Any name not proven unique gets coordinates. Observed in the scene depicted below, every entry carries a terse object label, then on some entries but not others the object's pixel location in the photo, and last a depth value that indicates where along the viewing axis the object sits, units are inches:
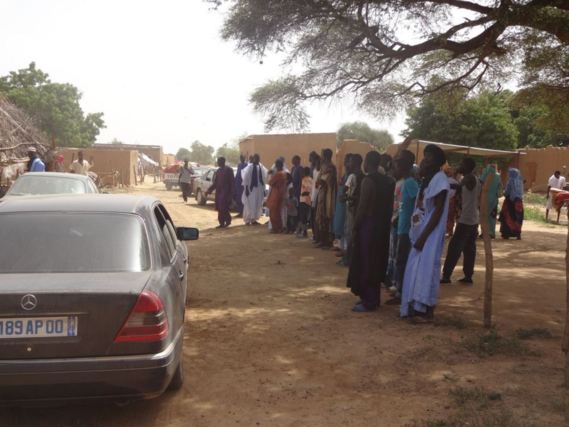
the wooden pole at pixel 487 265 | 224.7
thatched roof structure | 654.5
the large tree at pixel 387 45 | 381.4
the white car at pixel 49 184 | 347.9
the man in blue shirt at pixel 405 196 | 251.8
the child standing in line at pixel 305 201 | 493.7
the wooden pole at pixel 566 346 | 161.9
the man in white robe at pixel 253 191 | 593.3
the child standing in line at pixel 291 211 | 522.5
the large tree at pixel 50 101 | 2010.3
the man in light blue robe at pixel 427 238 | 221.1
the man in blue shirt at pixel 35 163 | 449.4
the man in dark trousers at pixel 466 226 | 309.0
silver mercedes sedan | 122.4
